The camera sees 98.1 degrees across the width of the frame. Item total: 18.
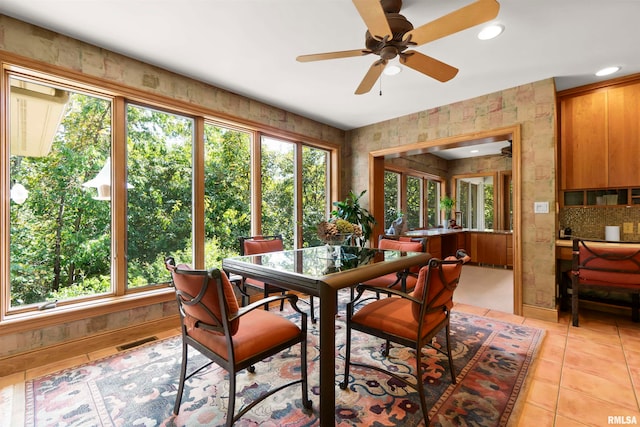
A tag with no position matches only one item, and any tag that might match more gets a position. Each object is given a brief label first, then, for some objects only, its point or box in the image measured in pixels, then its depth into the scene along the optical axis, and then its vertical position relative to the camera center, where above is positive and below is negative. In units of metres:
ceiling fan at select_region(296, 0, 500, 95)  1.43 +1.07
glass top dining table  1.47 -0.36
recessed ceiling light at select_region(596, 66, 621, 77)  2.80 +1.46
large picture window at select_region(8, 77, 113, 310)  2.22 +0.19
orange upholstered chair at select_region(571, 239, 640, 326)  2.57 -0.54
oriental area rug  1.59 -1.16
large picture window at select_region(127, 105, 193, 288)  2.77 +0.27
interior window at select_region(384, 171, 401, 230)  5.79 +0.39
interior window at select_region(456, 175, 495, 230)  7.15 +0.34
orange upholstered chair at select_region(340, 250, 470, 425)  1.56 -0.64
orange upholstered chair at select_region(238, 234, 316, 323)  2.75 -0.34
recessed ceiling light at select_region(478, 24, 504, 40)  2.14 +1.44
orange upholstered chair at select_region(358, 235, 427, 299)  2.50 -0.54
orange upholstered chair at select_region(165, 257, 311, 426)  1.35 -0.63
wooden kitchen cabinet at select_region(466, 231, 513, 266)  5.72 -0.73
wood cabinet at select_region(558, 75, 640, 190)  2.98 +0.87
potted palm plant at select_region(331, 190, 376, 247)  4.39 +0.01
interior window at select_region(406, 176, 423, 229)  6.35 +0.30
